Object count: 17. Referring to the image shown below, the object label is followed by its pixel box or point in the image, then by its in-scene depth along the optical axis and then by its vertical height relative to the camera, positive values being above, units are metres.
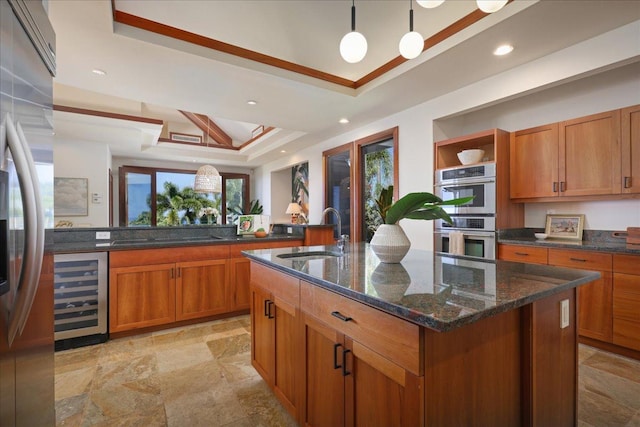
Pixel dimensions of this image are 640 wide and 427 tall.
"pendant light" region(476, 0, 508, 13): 1.44 +0.97
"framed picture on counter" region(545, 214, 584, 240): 3.05 -0.15
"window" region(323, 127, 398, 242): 4.44 +0.56
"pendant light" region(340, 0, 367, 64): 1.78 +0.97
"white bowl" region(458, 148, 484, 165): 3.32 +0.61
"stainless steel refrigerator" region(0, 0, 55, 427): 0.83 +0.02
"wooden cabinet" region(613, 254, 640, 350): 2.33 -0.69
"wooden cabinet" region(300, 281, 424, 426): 0.94 -0.56
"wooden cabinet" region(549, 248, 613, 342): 2.47 -0.69
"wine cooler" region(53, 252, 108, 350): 2.66 -0.76
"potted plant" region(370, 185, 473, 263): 1.50 -0.04
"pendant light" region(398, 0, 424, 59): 1.79 +0.98
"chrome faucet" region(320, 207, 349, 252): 2.13 -0.21
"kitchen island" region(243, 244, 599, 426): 0.93 -0.48
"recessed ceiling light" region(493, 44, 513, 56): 2.51 +1.34
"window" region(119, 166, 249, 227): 7.52 +0.37
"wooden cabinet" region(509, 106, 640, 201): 2.54 +0.49
